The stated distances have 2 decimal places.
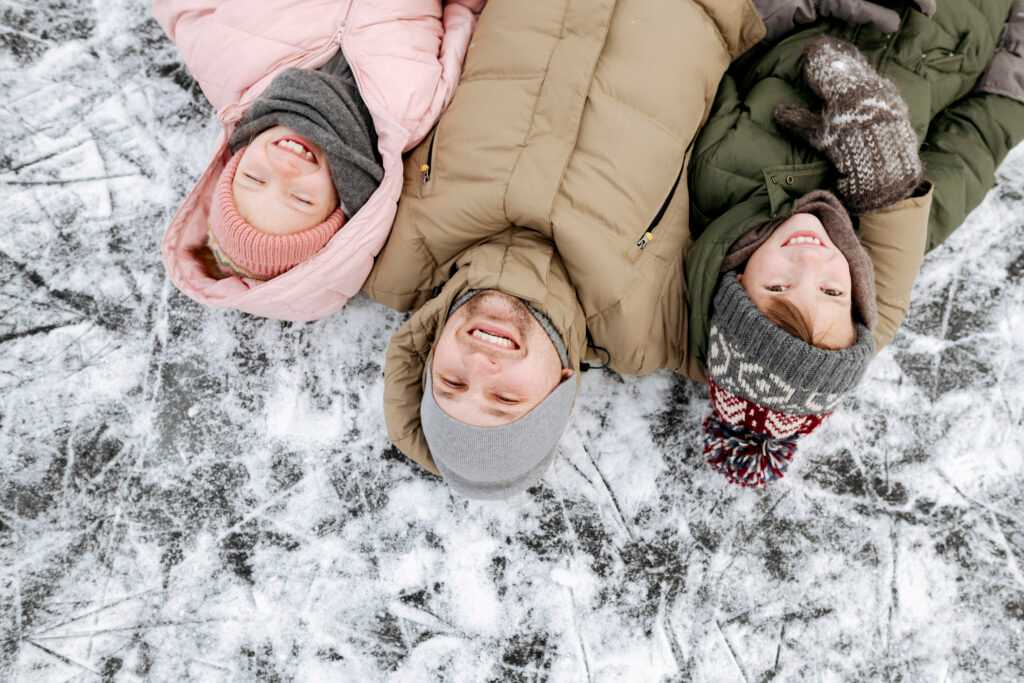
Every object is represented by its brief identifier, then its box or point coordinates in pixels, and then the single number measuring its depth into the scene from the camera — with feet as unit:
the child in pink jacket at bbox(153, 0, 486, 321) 4.09
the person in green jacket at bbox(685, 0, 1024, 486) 3.87
